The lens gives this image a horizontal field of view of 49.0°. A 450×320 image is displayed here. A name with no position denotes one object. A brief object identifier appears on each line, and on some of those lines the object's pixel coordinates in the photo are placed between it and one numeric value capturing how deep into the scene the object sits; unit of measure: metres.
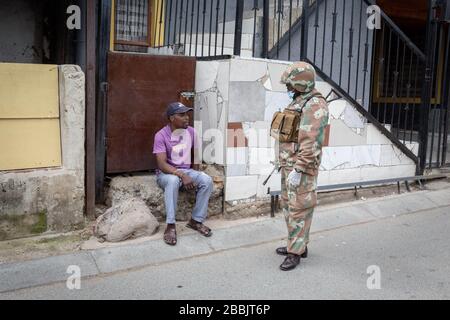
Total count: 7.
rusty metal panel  4.73
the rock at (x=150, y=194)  4.72
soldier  3.77
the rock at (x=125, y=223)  4.31
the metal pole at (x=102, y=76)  4.63
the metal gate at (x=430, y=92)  6.47
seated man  4.42
